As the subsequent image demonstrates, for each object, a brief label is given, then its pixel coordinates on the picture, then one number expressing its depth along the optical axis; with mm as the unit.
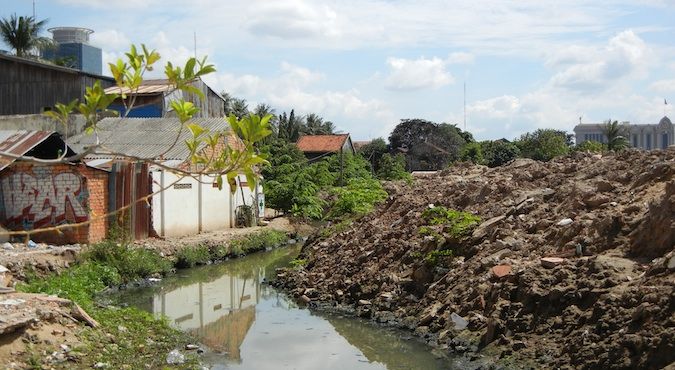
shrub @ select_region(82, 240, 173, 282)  15398
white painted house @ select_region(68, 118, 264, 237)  19922
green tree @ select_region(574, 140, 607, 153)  40450
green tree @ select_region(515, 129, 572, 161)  43562
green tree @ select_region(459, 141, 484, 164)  46000
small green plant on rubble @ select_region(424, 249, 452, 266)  12477
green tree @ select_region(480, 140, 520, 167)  48062
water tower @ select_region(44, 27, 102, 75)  43094
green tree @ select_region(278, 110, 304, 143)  51344
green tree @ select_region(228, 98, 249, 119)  47188
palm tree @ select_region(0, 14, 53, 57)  38969
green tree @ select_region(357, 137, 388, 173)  53284
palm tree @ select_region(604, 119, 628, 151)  50656
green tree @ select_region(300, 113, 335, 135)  61838
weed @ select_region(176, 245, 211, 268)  18161
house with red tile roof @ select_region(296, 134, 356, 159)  52188
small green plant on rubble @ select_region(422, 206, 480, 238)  12844
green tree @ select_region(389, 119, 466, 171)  52812
